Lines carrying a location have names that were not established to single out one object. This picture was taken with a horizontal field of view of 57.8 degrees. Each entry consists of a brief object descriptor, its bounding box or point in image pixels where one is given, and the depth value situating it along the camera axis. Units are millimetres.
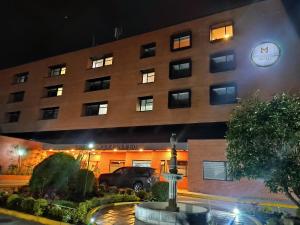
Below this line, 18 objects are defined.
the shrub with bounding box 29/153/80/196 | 13945
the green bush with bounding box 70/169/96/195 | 14734
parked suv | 21672
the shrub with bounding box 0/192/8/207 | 12761
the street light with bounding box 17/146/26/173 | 33050
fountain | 9594
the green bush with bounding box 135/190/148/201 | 17436
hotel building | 23859
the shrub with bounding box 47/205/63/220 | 10273
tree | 10453
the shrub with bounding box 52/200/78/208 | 11724
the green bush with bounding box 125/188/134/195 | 17472
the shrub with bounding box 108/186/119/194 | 17453
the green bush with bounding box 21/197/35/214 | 11422
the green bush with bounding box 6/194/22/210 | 12034
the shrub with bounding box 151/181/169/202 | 14862
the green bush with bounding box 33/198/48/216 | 10836
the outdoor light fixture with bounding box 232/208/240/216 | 13505
